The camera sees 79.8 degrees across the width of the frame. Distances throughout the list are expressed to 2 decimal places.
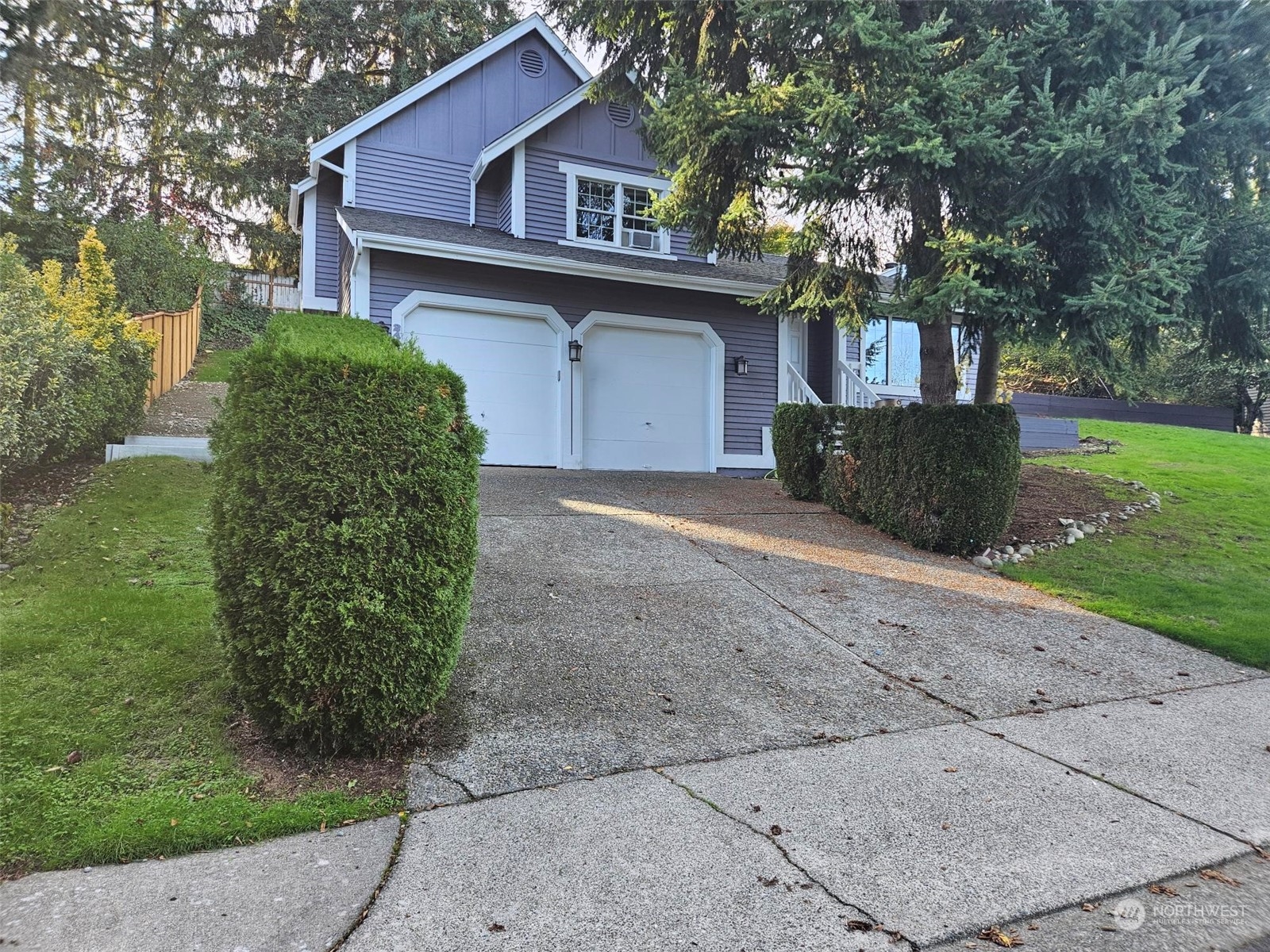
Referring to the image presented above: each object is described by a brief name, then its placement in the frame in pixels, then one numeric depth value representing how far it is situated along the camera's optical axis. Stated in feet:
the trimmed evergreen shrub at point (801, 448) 30.89
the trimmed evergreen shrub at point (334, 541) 10.14
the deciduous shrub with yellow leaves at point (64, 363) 19.19
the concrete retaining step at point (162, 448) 24.54
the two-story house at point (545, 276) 35.35
